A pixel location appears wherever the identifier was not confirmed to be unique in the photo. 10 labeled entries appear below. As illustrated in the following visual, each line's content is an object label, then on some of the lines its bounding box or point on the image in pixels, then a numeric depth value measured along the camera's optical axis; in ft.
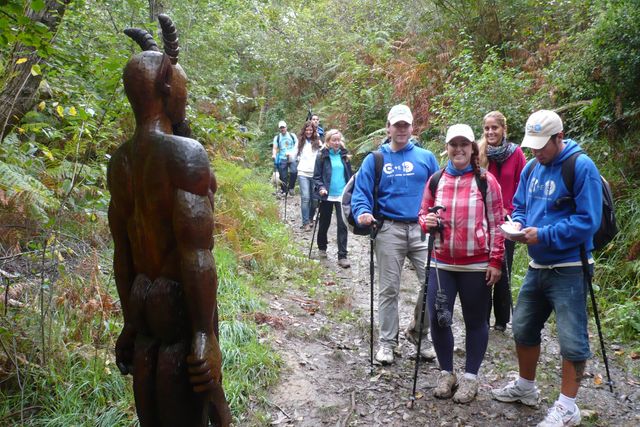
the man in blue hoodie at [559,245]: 11.71
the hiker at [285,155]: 45.81
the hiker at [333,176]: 29.04
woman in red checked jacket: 13.52
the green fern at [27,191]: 14.39
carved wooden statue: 7.27
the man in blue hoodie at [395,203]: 16.17
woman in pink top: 17.62
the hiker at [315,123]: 36.24
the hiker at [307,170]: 36.11
